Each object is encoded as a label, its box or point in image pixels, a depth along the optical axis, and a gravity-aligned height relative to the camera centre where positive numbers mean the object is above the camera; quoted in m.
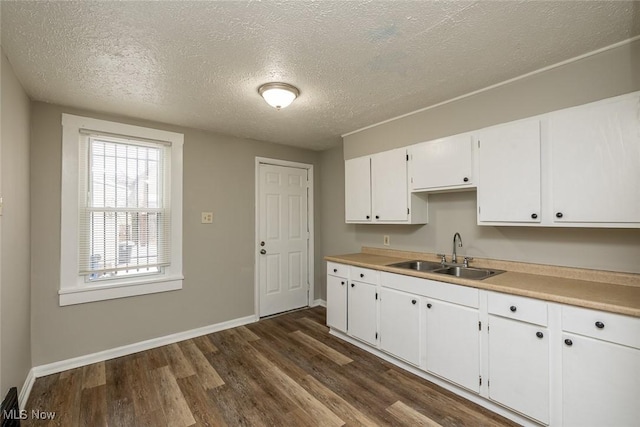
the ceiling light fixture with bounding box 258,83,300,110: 2.23 +0.96
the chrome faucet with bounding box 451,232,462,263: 2.68 -0.34
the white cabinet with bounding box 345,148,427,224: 2.88 +0.25
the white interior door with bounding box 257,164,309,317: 3.90 -0.32
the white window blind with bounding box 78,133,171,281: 2.72 +0.09
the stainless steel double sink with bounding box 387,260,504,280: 2.44 -0.49
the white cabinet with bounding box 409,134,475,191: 2.39 +0.46
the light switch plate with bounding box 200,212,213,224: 3.40 -0.02
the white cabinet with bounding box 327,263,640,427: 1.50 -0.87
